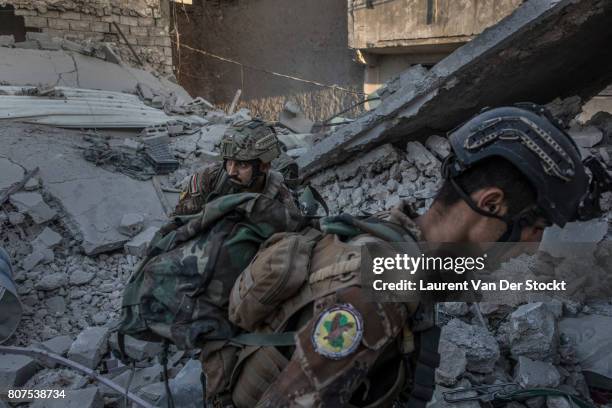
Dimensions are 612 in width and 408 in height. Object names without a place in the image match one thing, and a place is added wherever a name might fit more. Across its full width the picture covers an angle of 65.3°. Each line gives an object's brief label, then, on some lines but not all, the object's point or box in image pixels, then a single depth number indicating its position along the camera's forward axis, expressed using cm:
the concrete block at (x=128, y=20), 1064
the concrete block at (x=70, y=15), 991
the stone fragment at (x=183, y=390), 254
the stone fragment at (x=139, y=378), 291
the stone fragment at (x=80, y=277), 436
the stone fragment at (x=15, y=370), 302
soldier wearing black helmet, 116
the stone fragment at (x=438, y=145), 446
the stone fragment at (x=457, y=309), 313
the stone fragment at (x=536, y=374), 250
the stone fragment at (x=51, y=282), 417
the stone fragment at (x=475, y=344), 268
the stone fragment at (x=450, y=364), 256
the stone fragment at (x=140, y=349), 325
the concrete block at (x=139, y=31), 1080
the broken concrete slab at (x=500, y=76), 342
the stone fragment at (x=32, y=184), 512
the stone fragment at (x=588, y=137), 412
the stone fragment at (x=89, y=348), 321
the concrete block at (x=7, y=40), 884
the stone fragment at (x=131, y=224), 501
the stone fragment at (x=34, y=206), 480
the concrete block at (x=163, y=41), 1120
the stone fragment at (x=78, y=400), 262
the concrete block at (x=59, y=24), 982
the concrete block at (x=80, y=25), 1001
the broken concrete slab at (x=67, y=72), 827
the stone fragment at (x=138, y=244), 475
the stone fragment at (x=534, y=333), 270
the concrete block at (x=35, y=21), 960
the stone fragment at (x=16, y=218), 471
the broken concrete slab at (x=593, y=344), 270
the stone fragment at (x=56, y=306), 402
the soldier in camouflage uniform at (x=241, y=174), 314
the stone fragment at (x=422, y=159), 445
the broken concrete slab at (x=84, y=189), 492
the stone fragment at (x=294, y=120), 862
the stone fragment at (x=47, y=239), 461
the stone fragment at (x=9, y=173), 511
